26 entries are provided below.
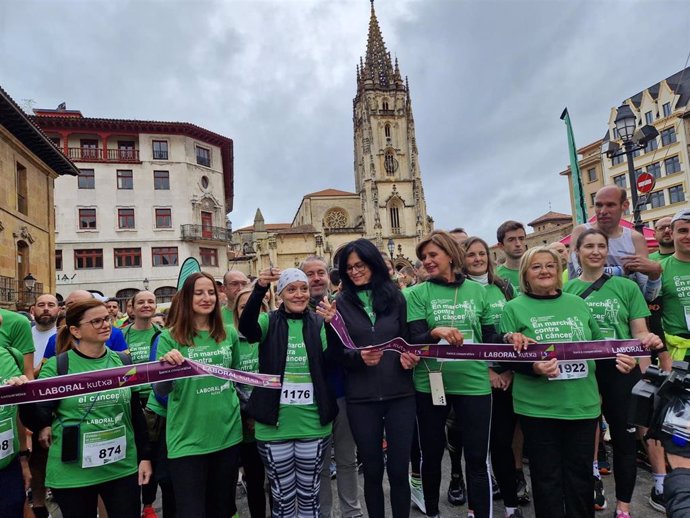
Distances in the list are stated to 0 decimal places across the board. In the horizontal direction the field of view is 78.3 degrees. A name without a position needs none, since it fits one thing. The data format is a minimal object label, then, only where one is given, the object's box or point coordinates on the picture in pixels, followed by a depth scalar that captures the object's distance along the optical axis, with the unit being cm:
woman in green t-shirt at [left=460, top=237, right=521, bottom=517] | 384
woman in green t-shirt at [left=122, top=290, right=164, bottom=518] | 504
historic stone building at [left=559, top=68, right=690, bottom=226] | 3966
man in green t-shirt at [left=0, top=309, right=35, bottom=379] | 391
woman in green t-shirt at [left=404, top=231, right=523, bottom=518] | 346
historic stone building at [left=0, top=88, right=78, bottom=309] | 1627
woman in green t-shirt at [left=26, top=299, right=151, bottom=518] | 298
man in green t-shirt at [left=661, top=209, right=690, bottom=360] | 395
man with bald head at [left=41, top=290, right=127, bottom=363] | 449
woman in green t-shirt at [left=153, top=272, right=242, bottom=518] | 318
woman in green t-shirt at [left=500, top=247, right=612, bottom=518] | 323
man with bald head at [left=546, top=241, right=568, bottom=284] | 499
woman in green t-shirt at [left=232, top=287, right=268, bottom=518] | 389
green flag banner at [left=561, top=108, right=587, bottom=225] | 1140
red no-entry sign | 1141
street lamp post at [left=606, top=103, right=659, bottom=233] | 974
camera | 192
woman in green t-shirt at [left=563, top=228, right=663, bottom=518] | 365
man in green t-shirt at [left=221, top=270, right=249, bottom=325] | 559
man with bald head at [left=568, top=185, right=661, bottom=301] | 441
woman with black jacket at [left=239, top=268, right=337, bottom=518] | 332
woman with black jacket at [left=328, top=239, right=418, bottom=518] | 337
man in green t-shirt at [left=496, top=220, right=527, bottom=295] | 528
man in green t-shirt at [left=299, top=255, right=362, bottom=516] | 365
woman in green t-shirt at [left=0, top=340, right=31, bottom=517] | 294
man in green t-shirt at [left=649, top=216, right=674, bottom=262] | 505
